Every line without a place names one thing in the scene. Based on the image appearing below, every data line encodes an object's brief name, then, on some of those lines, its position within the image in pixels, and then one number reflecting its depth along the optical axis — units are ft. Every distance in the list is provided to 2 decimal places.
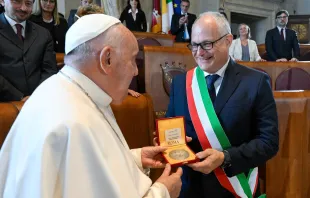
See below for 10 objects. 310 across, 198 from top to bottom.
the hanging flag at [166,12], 27.81
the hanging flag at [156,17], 28.39
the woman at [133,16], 22.85
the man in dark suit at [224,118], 5.82
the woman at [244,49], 22.26
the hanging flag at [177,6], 27.71
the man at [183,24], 23.45
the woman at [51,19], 13.04
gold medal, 5.37
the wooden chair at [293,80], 15.83
